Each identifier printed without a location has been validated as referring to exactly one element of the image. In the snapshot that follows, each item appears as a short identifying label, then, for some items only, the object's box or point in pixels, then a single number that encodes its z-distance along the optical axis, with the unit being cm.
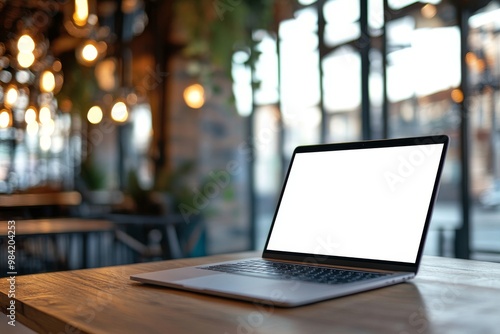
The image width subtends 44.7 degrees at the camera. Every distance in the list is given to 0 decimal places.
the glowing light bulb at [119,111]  634
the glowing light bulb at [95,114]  756
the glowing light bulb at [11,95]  763
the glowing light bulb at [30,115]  838
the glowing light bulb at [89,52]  534
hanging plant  543
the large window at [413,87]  376
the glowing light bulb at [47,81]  634
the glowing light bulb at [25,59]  568
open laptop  112
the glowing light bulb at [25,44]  553
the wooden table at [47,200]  747
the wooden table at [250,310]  84
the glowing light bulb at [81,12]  393
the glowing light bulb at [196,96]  656
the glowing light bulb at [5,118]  830
